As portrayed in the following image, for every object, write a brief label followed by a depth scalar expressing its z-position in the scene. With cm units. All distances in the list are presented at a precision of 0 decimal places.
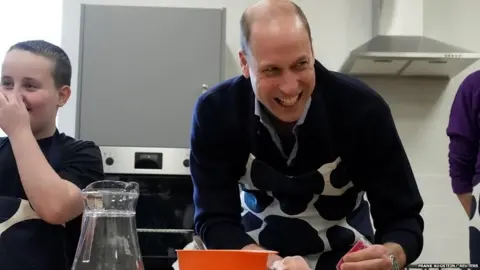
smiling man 120
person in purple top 196
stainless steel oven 246
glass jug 75
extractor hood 252
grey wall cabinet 252
